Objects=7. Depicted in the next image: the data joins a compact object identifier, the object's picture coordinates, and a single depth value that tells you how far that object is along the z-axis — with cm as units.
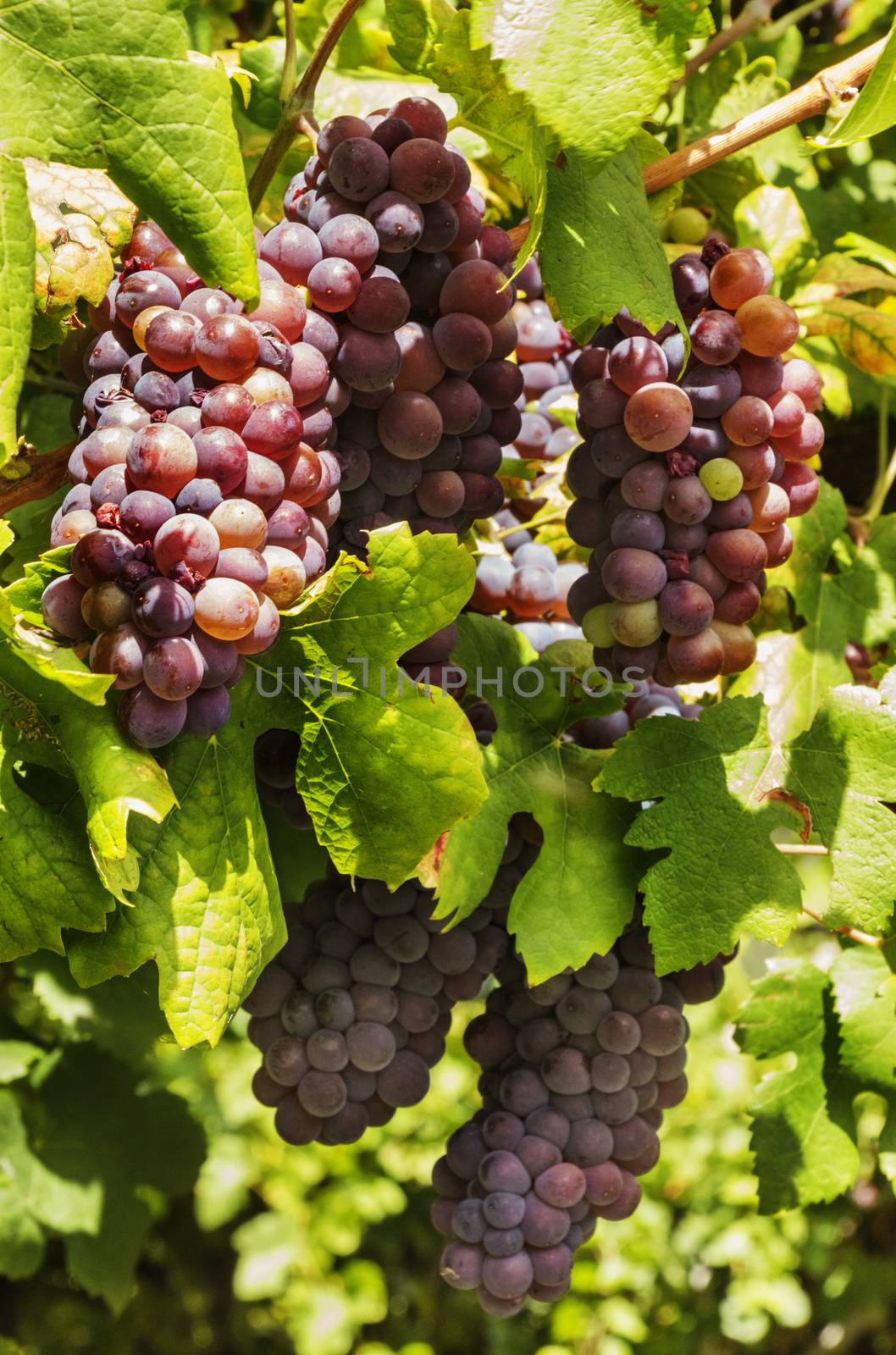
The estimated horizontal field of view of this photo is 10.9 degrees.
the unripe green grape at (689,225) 132
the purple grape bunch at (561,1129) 126
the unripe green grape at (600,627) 121
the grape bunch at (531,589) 127
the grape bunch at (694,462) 120
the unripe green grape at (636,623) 120
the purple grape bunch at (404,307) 117
